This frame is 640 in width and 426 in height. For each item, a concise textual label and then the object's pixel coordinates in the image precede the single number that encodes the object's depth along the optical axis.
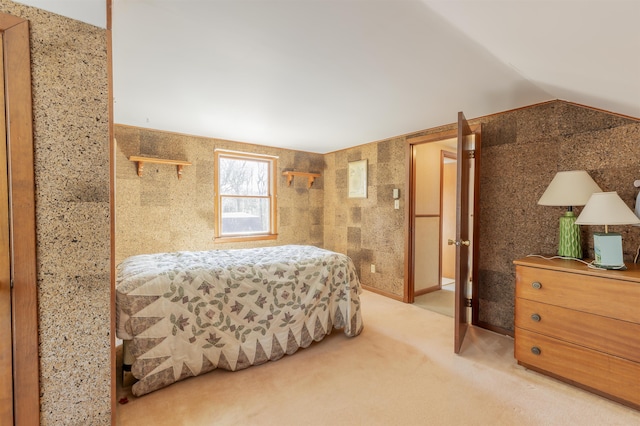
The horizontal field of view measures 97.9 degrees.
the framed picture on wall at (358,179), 4.08
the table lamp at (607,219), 1.70
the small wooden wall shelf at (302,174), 4.22
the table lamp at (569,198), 2.03
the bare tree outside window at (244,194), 3.80
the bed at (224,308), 1.78
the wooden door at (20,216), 1.06
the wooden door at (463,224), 2.30
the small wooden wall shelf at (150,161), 3.05
